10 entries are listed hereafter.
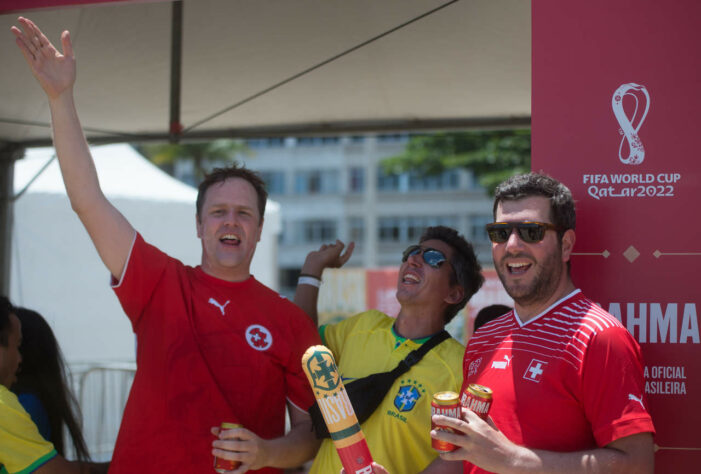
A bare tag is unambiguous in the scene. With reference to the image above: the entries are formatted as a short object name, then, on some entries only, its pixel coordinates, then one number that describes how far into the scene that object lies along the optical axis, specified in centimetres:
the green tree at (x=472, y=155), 2042
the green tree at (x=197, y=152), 3052
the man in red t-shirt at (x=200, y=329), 238
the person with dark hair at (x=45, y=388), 318
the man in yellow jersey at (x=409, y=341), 258
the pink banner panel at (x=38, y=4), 304
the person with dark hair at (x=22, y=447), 254
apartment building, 3653
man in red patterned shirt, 190
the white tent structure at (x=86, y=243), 802
